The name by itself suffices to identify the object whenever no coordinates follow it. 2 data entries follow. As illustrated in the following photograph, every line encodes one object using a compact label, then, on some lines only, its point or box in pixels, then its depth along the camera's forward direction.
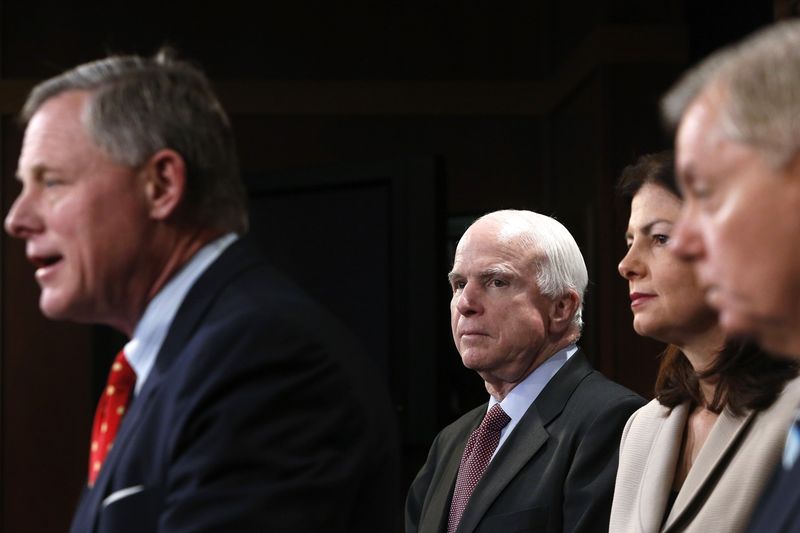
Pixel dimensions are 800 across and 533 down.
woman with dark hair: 4.39
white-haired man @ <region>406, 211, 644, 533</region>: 5.38
